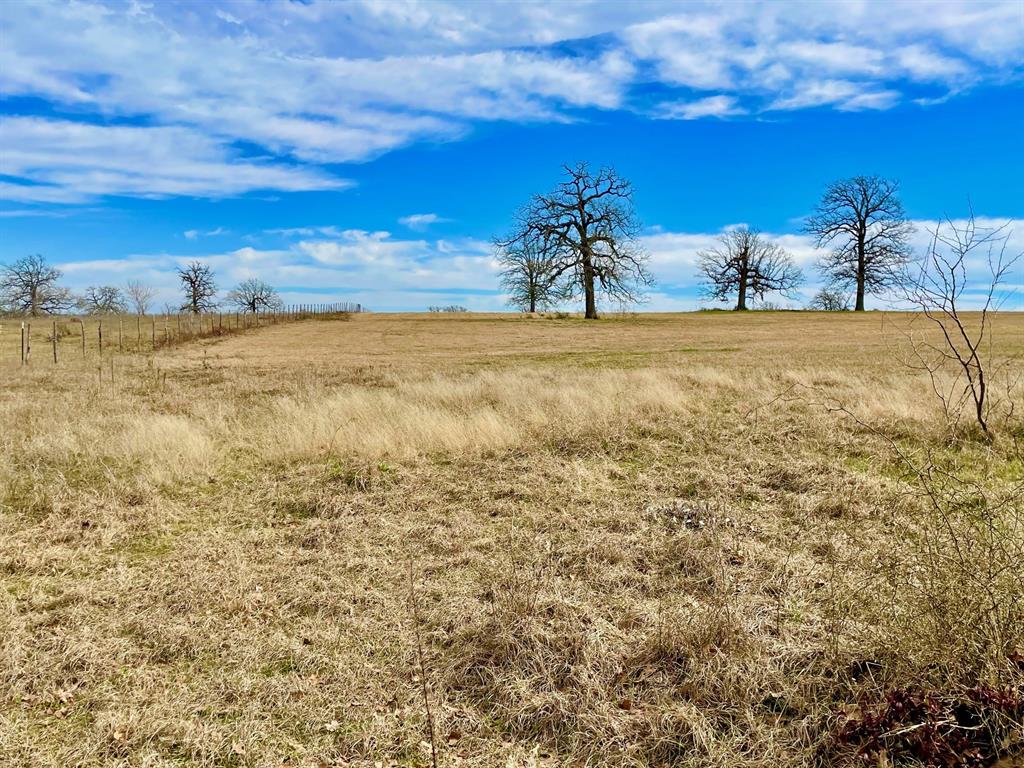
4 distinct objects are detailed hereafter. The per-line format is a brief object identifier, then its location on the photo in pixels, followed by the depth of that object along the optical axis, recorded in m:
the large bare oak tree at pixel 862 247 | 48.91
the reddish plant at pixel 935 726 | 2.43
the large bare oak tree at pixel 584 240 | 44.34
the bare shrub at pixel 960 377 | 6.47
